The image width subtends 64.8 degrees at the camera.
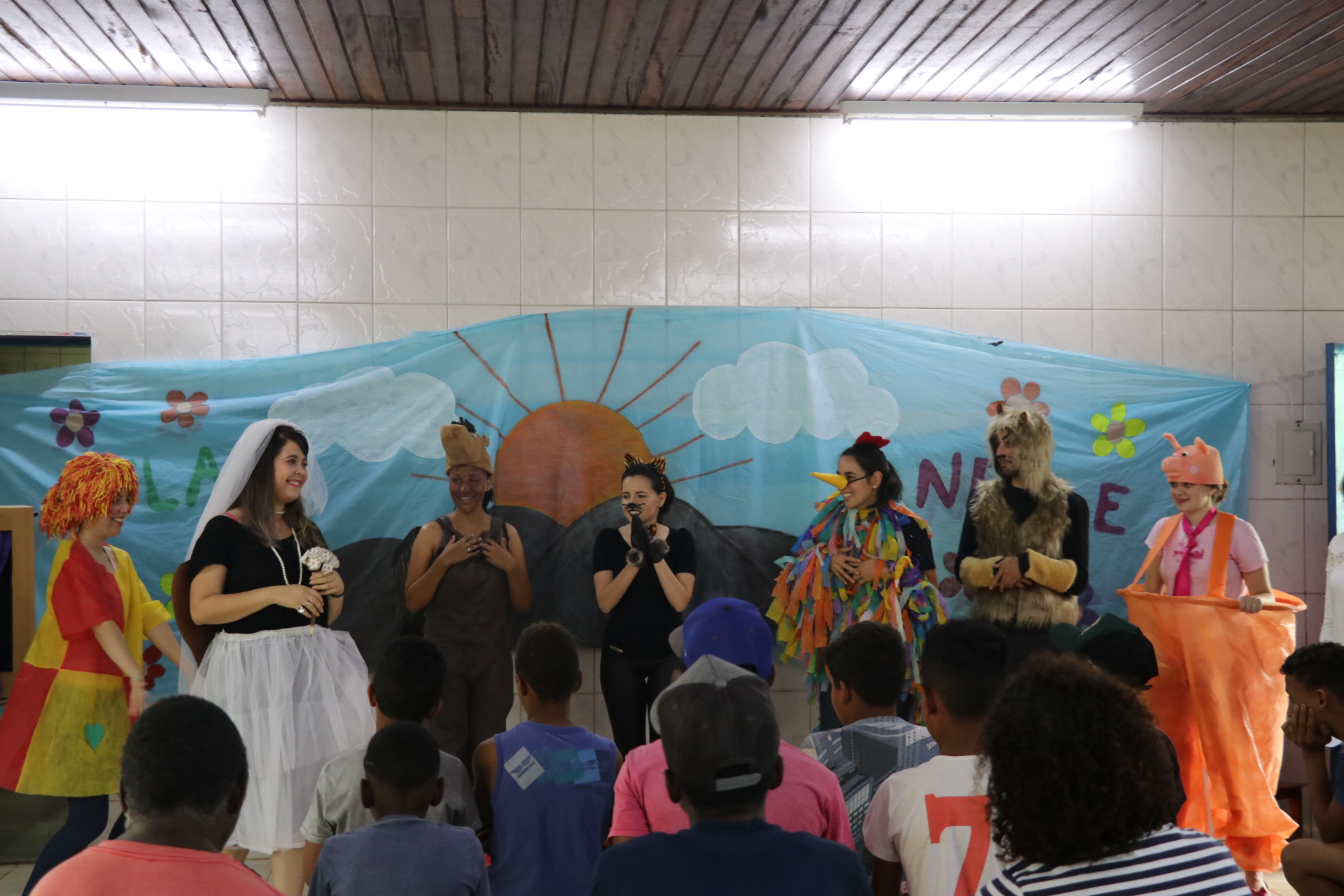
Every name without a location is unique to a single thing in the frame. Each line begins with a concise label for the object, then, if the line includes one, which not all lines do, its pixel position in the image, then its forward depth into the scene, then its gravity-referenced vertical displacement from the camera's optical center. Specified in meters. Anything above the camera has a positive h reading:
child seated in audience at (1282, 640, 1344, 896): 2.37 -0.73
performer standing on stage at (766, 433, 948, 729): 3.59 -0.45
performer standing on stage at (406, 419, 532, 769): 3.68 -0.55
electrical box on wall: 4.51 -0.07
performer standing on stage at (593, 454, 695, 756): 3.78 -0.57
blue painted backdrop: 4.13 +0.13
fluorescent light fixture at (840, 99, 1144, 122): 4.40 +1.39
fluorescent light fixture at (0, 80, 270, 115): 4.18 +1.36
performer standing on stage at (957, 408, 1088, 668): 3.73 -0.36
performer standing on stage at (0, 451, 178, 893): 3.20 -0.73
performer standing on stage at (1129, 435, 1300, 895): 3.44 -0.83
